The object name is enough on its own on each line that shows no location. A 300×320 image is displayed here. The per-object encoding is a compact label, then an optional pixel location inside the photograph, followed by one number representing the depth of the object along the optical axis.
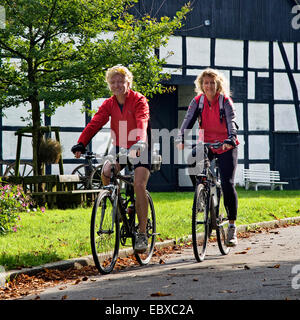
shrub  14.43
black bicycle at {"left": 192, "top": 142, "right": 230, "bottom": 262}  11.16
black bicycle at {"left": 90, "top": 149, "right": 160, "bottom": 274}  10.09
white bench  35.43
